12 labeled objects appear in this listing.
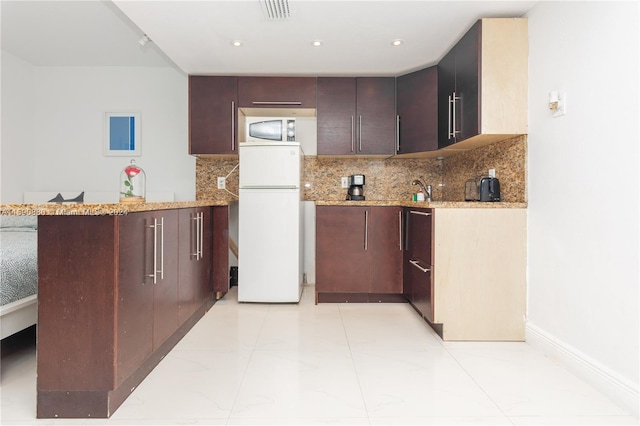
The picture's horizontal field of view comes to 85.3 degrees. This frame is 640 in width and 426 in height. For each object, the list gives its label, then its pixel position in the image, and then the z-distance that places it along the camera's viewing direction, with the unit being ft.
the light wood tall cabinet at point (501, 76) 7.09
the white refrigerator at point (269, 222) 9.72
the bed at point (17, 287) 5.40
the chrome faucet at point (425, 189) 11.05
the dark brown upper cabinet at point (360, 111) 10.55
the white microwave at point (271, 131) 10.53
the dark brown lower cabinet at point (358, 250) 9.67
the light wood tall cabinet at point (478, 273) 7.04
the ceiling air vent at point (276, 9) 6.75
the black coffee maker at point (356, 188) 11.01
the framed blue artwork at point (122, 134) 12.09
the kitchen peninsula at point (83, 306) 4.32
